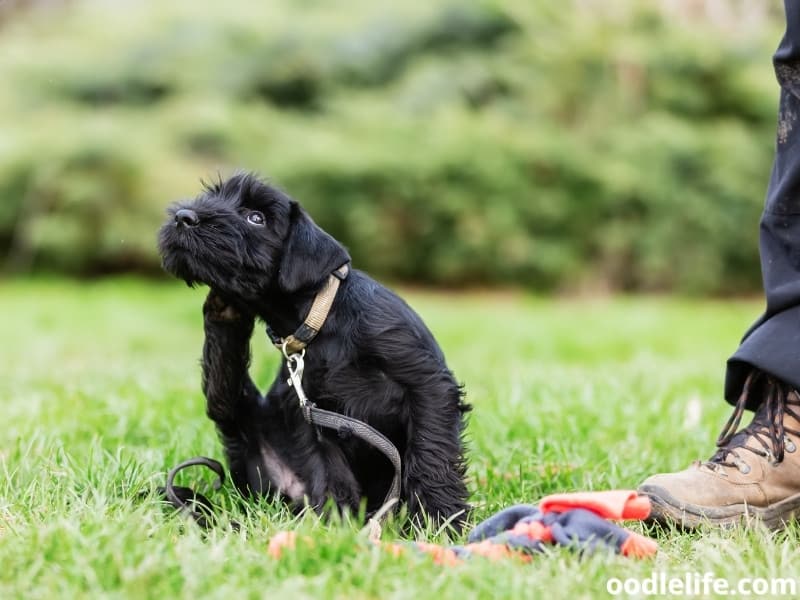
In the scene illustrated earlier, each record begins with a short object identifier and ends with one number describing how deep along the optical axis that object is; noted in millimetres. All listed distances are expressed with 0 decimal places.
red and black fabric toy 4090
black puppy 4891
